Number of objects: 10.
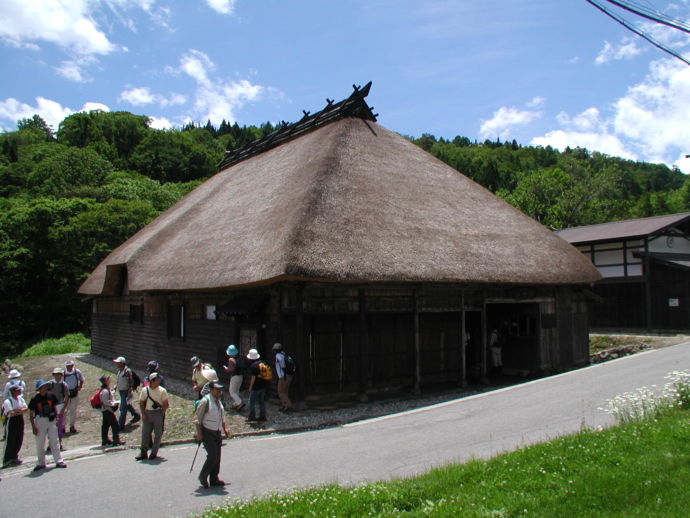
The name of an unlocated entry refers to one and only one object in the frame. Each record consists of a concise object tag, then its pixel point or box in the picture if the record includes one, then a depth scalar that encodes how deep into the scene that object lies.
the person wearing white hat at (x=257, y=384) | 11.77
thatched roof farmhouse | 13.16
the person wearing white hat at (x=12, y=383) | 9.42
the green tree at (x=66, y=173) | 53.69
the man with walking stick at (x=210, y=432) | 7.48
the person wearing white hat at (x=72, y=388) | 11.67
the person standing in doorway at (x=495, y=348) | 18.06
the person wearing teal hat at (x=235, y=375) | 12.65
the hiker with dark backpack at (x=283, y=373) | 12.29
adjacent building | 25.98
